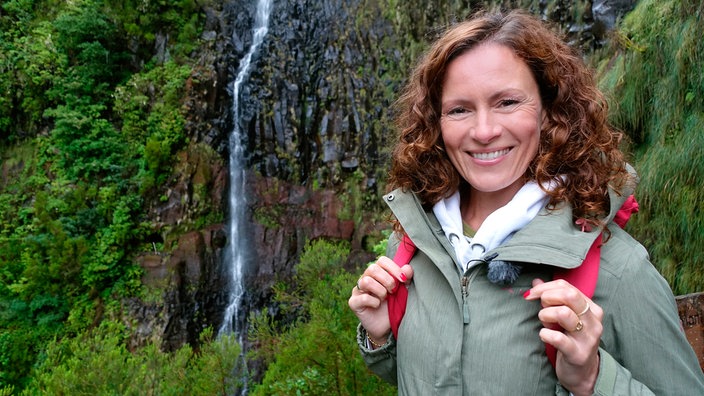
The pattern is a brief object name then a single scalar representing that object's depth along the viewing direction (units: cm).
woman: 87
